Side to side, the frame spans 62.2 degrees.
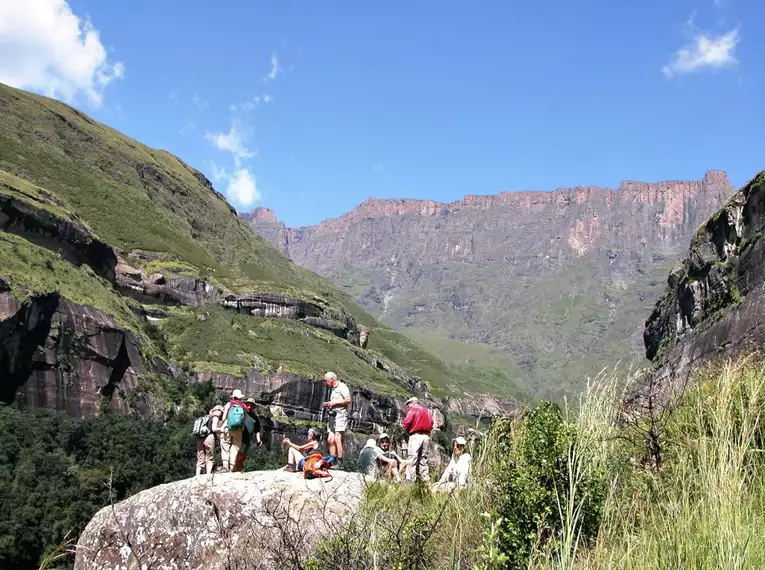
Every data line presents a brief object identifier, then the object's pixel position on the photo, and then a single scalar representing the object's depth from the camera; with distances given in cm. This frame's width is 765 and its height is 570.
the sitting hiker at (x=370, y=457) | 1013
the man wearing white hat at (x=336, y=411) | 1104
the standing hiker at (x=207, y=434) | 1143
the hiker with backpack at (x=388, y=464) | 875
